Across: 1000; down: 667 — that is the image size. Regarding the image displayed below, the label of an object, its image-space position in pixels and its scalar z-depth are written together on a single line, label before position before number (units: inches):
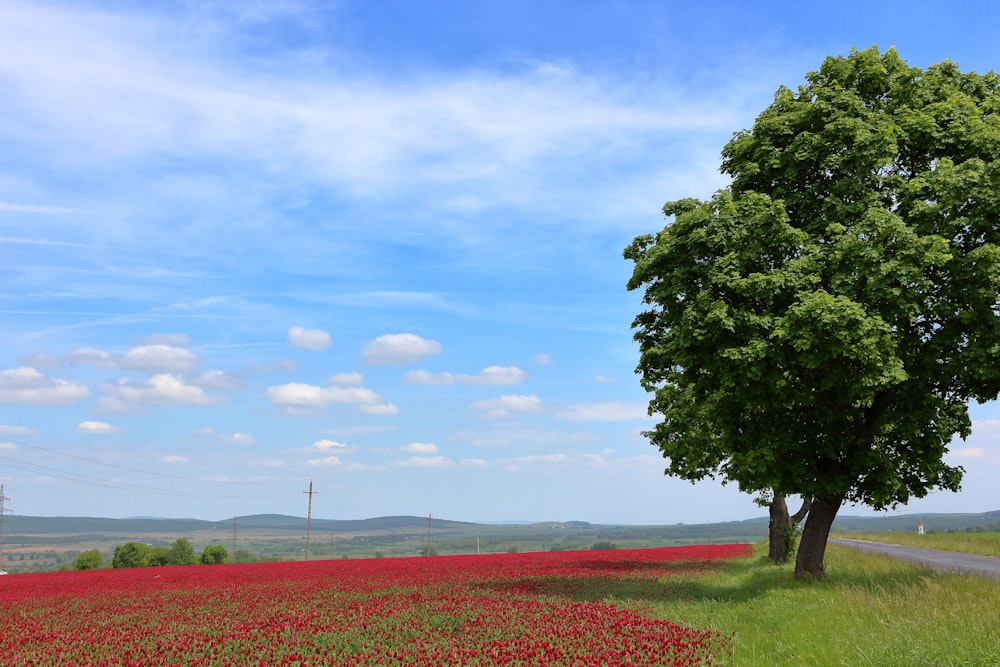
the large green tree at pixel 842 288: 731.4
